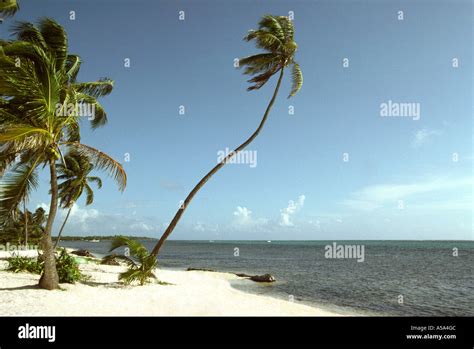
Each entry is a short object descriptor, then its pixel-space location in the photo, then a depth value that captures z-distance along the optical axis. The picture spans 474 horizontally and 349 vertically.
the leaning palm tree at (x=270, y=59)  16.48
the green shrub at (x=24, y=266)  14.91
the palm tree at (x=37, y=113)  9.21
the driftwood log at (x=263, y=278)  22.80
